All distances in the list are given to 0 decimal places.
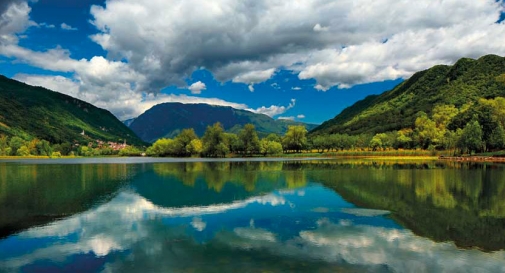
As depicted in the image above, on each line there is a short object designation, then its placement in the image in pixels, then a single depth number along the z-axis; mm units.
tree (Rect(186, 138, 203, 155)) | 197375
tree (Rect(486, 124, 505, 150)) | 117500
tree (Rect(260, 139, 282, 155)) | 197250
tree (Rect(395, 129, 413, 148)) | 185325
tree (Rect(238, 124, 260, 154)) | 193750
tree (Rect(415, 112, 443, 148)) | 165875
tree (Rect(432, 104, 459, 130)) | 184175
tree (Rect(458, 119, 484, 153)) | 118938
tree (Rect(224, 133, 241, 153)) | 194625
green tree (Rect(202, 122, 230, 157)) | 185312
